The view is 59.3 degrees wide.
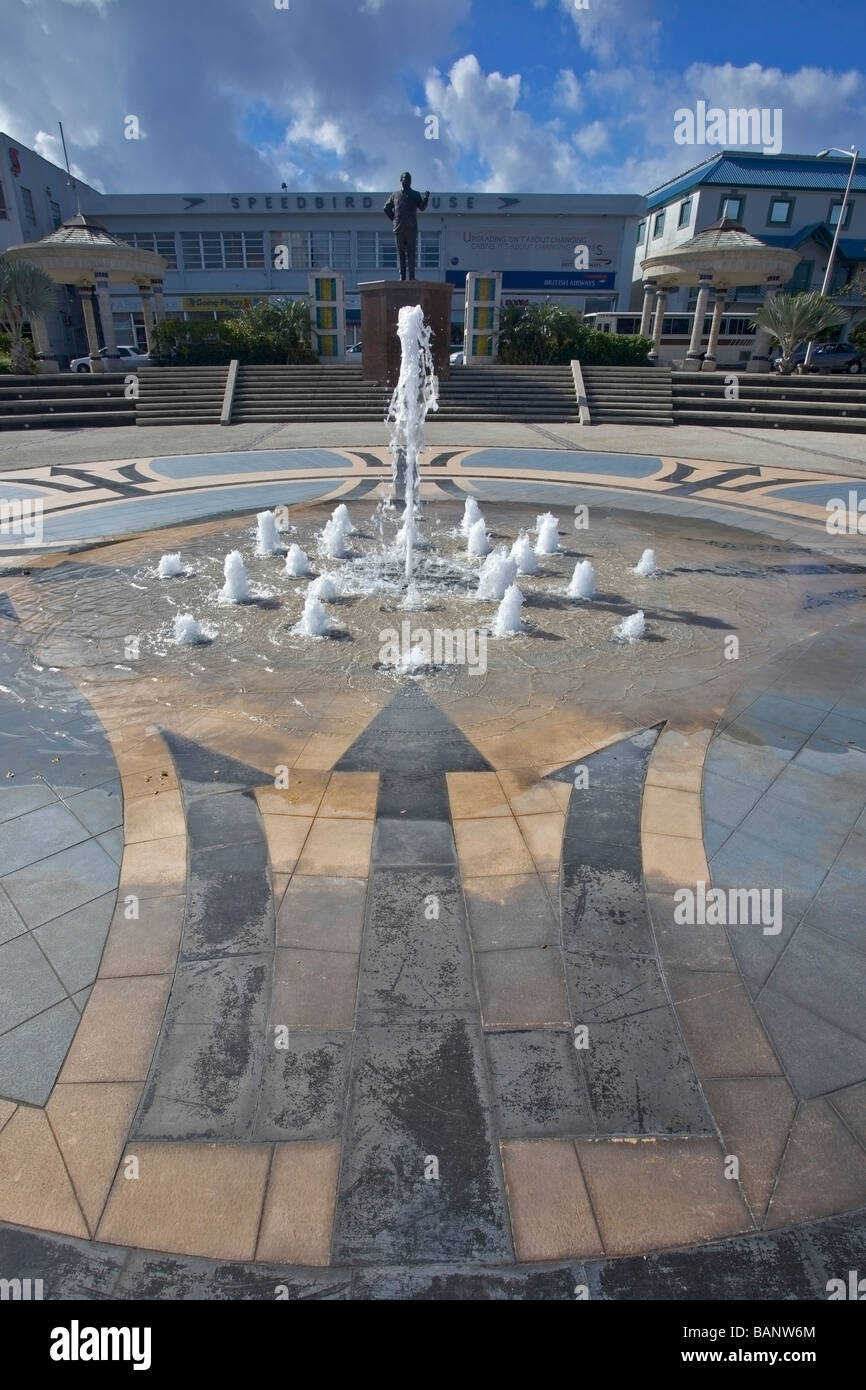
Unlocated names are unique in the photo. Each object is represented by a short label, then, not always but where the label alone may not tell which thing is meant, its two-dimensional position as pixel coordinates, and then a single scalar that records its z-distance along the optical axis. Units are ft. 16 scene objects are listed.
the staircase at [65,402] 84.69
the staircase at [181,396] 86.22
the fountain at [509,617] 29.82
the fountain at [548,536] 39.63
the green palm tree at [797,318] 97.14
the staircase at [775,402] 84.89
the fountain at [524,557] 36.52
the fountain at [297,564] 35.99
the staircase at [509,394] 89.10
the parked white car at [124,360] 118.11
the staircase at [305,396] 87.61
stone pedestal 55.83
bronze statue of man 61.46
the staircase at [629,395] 87.76
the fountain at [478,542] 39.47
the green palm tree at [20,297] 96.78
